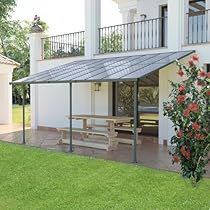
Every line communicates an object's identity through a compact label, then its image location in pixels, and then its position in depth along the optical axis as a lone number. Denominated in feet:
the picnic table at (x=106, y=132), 44.73
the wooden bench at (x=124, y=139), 46.42
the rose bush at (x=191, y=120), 20.38
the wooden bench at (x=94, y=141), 44.83
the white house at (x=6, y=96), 79.05
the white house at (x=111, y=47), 48.29
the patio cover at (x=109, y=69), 40.56
